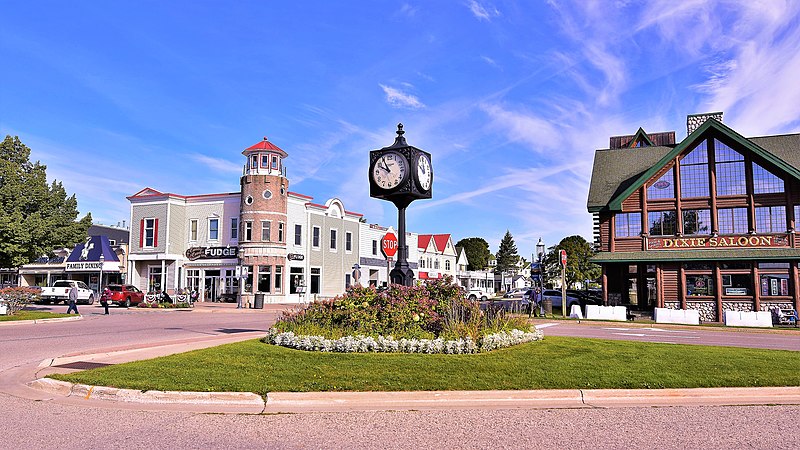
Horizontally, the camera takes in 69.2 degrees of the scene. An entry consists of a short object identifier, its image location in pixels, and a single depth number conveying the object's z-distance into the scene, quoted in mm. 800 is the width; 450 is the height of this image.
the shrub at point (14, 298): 24172
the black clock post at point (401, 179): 12625
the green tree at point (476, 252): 123062
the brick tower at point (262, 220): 45156
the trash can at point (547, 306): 30891
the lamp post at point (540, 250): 34612
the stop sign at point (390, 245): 14516
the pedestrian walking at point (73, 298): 27562
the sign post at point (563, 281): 28422
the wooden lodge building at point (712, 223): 29547
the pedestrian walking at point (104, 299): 29070
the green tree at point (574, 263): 82312
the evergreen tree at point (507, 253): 131375
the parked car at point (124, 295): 37688
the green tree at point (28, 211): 25609
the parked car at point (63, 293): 39625
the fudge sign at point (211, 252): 46562
